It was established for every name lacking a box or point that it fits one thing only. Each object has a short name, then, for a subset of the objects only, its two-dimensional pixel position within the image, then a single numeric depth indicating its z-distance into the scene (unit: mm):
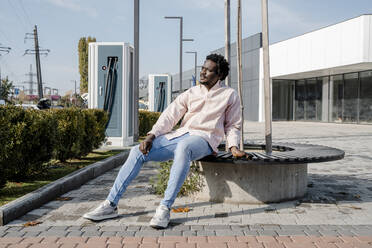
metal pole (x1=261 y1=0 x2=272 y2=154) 4922
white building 26594
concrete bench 4680
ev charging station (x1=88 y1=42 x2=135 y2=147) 11586
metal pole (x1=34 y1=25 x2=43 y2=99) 28922
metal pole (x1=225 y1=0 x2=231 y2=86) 5738
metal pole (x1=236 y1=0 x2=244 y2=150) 5373
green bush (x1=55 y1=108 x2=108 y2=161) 7277
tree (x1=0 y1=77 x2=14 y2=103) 43969
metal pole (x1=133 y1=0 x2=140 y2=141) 11875
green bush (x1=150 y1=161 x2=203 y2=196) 4910
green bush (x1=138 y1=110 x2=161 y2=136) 15491
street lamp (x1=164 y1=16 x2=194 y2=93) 23922
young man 3898
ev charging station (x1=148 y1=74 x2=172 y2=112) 26828
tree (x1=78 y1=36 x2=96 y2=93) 67688
